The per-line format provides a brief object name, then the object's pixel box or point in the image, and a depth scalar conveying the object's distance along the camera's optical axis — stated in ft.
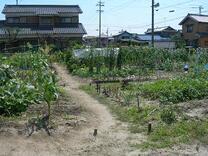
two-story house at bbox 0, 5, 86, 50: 97.58
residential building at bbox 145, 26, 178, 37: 146.53
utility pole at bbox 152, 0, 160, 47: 84.18
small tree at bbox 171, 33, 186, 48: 105.59
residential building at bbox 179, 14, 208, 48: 110.09
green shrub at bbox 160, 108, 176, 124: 19.88
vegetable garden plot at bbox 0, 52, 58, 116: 20.20
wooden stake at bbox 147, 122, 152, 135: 18.49
